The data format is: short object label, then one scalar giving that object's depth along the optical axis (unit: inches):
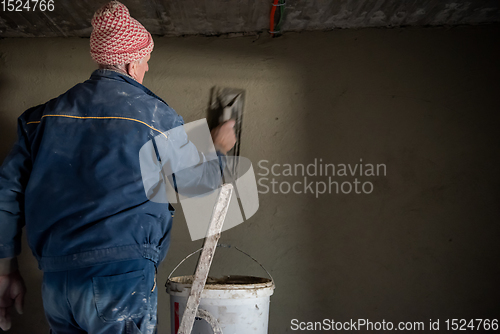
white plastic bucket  66.1
